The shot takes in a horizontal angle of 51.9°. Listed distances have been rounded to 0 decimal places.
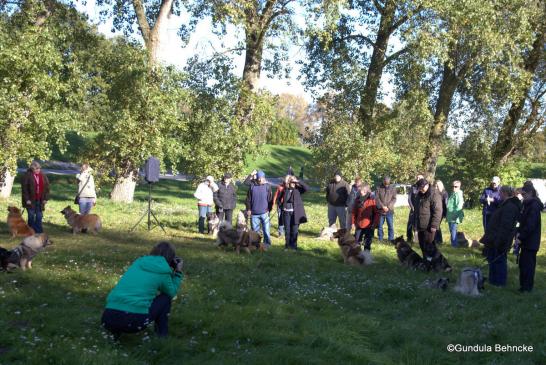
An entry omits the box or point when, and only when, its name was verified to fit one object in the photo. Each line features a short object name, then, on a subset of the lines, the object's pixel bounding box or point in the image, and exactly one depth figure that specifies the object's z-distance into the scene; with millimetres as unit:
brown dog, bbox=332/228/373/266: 11984
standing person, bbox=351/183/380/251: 12859
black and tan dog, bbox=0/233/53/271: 8859
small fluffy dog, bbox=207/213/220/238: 14766
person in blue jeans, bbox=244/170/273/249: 13367
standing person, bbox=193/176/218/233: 15164
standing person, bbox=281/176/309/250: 13250
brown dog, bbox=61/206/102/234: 13938
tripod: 14812
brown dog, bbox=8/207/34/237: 12414
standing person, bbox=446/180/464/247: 14828
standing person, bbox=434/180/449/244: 14023
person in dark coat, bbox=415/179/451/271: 11180
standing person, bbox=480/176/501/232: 13766
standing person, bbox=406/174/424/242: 14400
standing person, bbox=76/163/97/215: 13898
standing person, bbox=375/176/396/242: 14370
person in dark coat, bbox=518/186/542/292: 9688
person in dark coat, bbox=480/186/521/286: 9711
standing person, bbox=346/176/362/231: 14866
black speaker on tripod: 14852
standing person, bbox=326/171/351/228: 15062
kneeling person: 5719
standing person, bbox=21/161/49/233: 12586
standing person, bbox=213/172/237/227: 14891
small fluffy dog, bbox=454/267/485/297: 9234
